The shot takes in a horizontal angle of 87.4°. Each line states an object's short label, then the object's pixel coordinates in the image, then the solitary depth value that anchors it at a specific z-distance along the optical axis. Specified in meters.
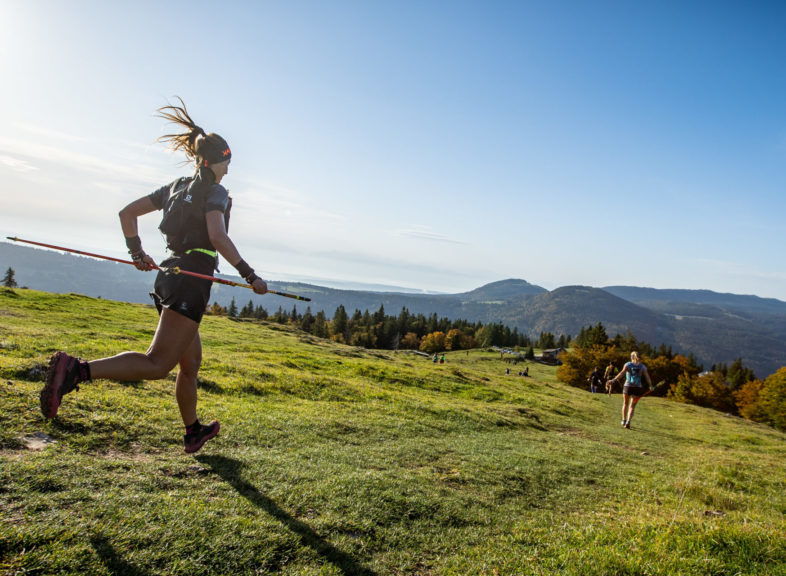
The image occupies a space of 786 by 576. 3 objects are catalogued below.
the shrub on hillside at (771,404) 73.75
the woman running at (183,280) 4.41
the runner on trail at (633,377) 16.33
